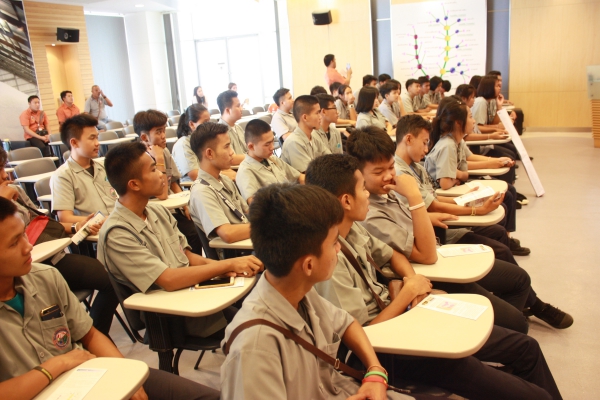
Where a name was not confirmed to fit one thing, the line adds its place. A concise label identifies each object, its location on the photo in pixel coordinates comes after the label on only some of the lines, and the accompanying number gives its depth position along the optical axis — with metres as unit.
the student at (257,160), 3.29
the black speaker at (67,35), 10.25
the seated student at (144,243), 1.96
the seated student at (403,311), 1.64
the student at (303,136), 4.50
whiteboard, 9.99
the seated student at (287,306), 1.17
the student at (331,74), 9.05
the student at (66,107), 9.33
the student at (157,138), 3.97
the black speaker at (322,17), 10.93
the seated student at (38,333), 1.42
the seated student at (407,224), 2.13
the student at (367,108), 6.07
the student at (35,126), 8.45
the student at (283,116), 6.16
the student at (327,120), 5.18
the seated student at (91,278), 2.59
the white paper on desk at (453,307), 1.63
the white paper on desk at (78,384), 1.31
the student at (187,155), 4.50
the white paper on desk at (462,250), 2.19
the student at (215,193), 2.55
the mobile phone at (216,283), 1.98
